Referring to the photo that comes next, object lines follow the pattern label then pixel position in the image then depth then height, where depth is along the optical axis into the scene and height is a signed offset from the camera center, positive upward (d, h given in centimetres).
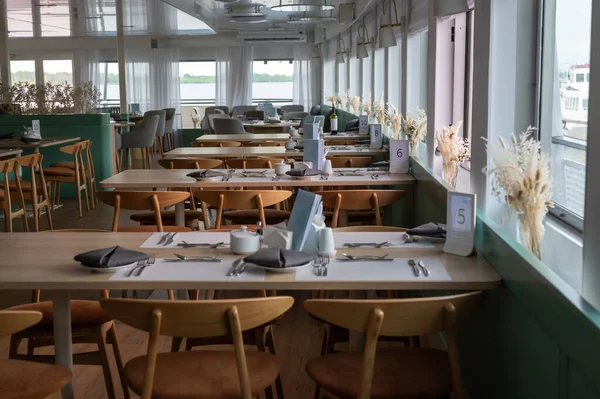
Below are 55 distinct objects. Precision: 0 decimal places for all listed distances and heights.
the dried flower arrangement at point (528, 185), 247 -27
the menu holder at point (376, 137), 742 -34
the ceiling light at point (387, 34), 584 +52
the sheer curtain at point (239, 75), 1855 +68
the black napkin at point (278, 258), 267 -55
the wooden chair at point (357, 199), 452 -58
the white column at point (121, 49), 1018 +75
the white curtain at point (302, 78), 1872 +60
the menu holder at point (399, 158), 551 -40
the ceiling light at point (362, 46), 867 +63
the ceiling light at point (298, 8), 801 +104
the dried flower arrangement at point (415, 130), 611 -23
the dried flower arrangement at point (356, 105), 1090 -4
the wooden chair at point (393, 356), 216 -84
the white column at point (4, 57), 1009 +64
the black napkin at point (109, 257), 270 -54
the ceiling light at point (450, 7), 337 +41
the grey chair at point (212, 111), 1598 -17
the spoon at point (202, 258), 285 -57
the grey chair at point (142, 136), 1304 -54
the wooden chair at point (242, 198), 451 -56
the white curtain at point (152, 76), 1814 +66
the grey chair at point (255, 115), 1463 -23
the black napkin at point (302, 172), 530 -48
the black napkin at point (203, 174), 525 -48
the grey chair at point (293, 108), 1767 -12
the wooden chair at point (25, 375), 222 -86
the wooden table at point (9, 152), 691 -42
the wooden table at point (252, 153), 698 -46
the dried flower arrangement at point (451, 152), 436 -29
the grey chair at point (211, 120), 1412 -30
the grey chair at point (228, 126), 1190 -35
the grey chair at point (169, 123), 1630 -40
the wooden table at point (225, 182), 503 -52
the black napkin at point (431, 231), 321 -54
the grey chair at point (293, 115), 1549 -25
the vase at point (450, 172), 441 -40
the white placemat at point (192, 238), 316 -57
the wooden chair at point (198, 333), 216 -65
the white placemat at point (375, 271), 257 -58
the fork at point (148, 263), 266 -58
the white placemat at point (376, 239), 312 -57
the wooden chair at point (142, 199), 452 -56
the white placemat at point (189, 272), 259 -58
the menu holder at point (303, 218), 293 -44
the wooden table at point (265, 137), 874 -41
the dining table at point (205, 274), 255 -58
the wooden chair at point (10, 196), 616 -77
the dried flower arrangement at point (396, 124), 709 -21
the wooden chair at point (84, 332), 298 -88
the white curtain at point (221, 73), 1858 +73
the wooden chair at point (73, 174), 804 -74
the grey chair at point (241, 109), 1725 -13
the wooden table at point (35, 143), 796 -40
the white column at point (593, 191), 202 -25
